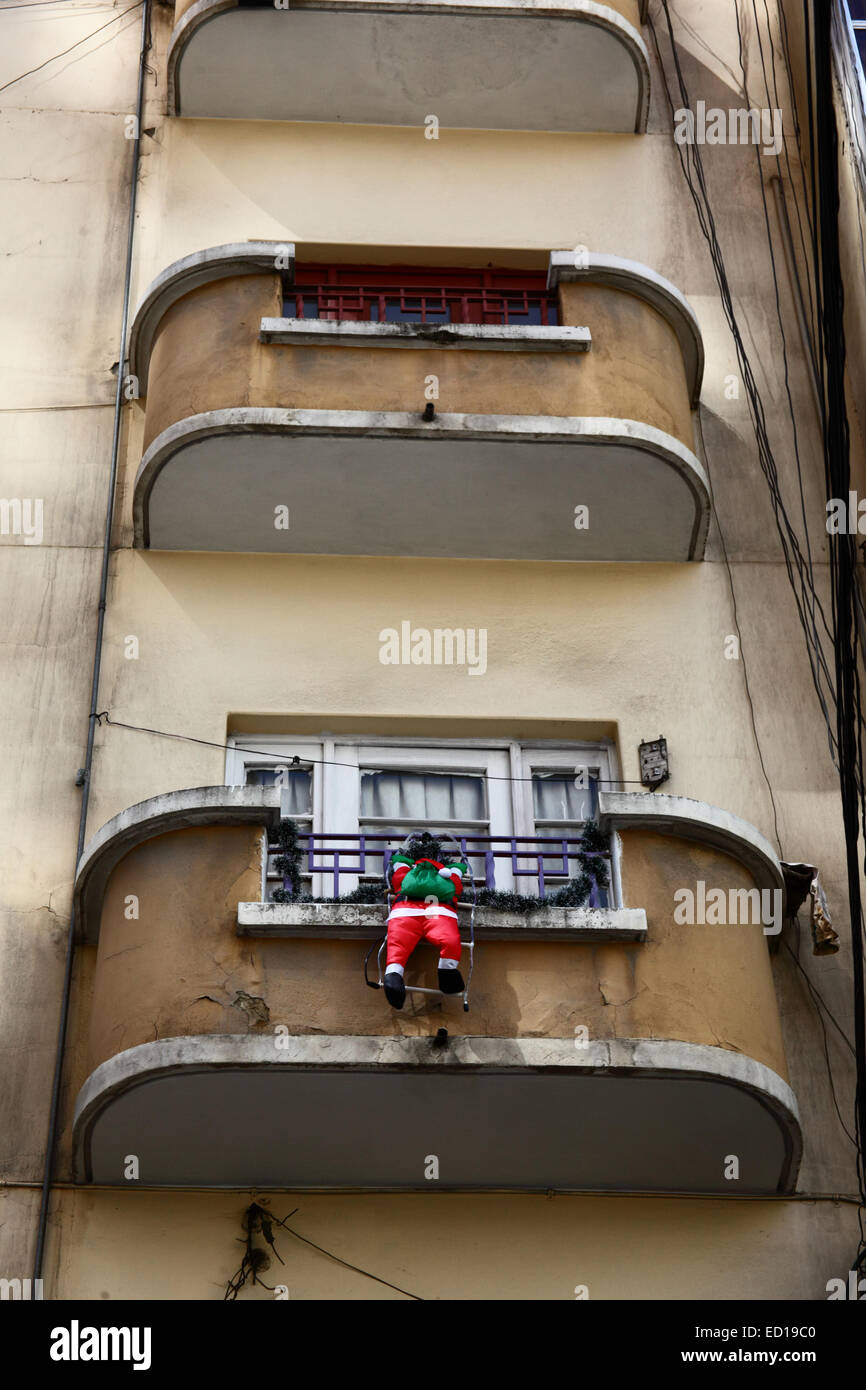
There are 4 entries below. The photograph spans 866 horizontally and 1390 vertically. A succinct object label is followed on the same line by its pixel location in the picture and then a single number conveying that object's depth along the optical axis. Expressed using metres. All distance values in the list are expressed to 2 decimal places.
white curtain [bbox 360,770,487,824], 11.77
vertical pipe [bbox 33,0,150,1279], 10.30
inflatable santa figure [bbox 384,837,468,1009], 9.70
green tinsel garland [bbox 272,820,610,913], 10.20
